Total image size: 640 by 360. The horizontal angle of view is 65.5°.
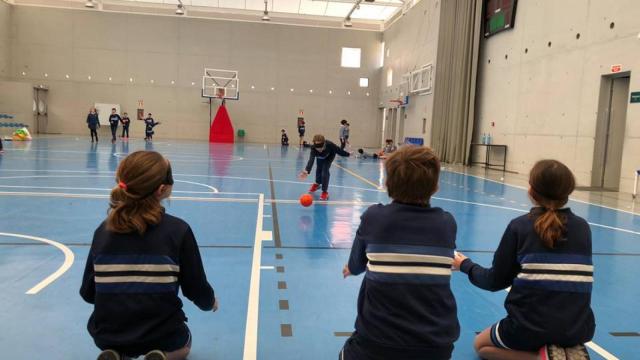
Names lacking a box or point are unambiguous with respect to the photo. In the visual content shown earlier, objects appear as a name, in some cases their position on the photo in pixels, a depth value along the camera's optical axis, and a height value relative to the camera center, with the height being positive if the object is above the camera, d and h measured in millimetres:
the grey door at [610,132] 12516 +431
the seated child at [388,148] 22916 -525
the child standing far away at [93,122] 25312 -48
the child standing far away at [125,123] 28719 -23
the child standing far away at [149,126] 27266 -114
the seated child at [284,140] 31250 -547
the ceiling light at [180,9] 29284 +7132
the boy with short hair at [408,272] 1930 -533
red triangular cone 31844 -74
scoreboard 17219 +4623
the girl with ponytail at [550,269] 2430 -614
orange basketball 7989 -1087
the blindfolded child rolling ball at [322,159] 9273 -483
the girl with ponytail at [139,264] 2080 -604
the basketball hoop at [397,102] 28186 +2035
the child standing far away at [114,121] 26250 +27
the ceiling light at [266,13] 30681 +7341
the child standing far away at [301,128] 30750 +248
